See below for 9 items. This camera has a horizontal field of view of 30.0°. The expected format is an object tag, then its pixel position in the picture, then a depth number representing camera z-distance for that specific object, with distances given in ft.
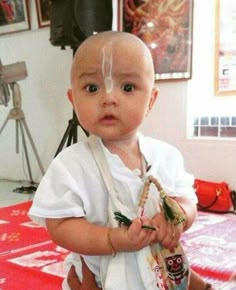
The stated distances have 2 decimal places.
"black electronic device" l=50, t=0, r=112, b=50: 8.42
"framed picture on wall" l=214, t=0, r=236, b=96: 8.37
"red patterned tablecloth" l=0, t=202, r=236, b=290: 4.46
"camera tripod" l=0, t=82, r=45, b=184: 10.18
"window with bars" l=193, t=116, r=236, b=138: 8.45
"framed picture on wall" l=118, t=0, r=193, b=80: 8.70
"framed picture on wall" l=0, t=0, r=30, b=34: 11.31
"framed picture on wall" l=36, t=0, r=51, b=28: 10.84
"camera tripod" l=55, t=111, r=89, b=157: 9.05
